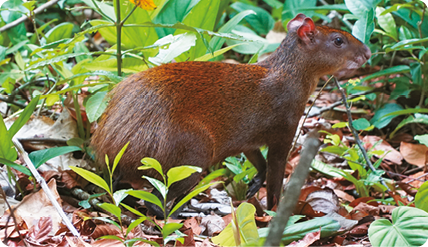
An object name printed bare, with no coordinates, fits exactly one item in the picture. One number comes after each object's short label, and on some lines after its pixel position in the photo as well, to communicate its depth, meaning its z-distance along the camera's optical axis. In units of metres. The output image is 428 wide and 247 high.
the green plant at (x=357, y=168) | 7.66
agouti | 6.71
